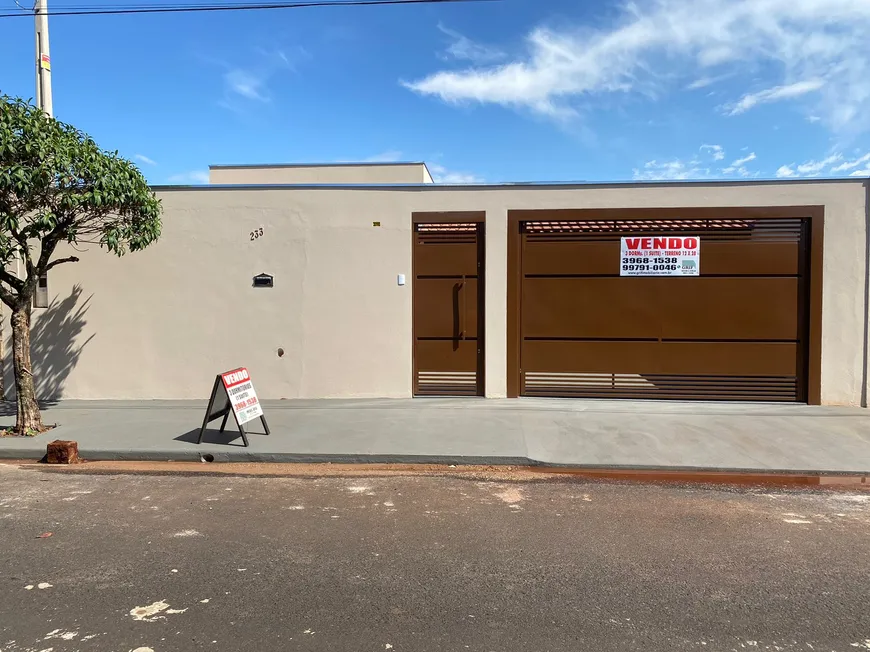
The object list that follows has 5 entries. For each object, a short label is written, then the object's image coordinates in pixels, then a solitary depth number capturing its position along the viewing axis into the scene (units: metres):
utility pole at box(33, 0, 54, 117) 10.20
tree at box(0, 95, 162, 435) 6.55
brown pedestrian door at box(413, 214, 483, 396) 9.91
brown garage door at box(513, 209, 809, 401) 9.47
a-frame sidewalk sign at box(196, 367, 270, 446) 7.00
